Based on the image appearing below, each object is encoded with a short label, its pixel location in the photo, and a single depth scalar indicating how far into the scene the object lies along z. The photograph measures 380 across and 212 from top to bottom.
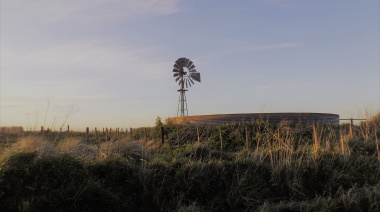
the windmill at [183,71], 28.58
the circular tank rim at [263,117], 18.20
